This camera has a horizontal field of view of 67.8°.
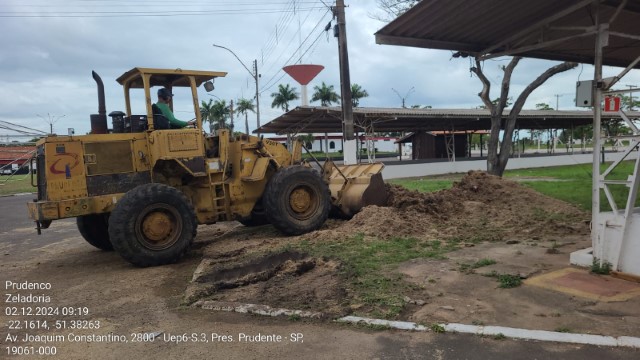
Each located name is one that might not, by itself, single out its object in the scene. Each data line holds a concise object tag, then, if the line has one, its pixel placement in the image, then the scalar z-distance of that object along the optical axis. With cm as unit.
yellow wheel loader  703
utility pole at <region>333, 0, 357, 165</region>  1486
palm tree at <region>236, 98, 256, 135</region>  6688
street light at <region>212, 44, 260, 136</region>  3697
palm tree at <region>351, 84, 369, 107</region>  6122
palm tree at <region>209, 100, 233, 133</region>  6862
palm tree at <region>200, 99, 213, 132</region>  6643
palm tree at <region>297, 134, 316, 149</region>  5156
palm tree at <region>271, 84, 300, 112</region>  6100
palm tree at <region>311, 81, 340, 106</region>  5971
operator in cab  795
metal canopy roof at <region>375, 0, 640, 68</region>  677
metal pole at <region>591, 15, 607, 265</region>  609
